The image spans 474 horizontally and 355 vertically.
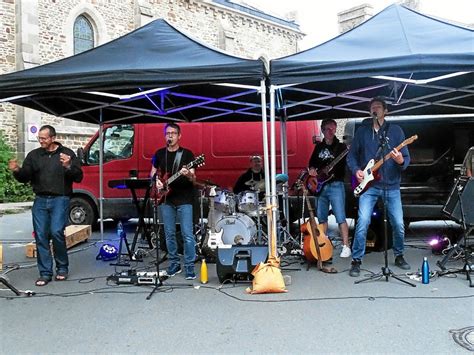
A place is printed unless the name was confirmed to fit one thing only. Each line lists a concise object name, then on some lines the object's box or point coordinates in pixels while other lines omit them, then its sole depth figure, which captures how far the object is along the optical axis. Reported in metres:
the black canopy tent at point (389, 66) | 4.84
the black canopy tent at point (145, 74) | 4.98
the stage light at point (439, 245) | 6.91
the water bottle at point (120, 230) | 6.76
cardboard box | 7.31
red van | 9.09
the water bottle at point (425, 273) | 5.19
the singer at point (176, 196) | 5.55
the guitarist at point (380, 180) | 5.66
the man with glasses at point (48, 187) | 5.53
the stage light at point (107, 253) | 6.99
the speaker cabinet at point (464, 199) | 5.72
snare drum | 7.04
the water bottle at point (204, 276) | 5.42
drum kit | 6.66
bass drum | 6.63
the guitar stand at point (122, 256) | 6.63
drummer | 7.84
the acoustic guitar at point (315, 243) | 6.06
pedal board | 5.38
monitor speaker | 5.28
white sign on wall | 16.48
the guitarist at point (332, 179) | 6.68
